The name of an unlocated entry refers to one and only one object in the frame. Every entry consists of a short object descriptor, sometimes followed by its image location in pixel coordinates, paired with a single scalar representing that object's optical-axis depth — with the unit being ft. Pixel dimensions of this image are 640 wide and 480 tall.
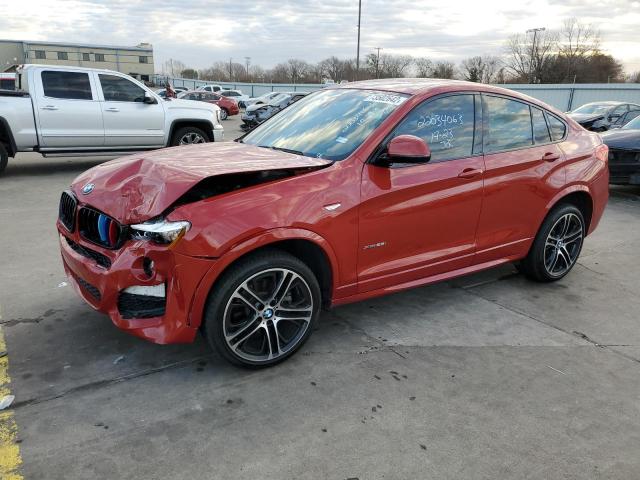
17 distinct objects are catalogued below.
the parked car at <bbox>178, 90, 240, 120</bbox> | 96.86
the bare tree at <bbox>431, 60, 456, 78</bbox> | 206.98
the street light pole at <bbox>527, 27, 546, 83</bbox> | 213.95
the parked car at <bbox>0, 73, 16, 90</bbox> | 49.73
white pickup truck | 29.84
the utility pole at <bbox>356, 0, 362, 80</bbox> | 115.96
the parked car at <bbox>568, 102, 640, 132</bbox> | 50.85
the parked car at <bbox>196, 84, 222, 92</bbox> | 137.59
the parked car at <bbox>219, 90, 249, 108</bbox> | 127.34
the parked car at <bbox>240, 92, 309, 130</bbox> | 71.44
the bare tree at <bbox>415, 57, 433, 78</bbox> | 220.64
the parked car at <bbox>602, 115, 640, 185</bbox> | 28.76
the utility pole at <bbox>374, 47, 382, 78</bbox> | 205.83
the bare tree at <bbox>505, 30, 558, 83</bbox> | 214.07
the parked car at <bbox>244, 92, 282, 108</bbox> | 94.09
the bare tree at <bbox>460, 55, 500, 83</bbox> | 219.00
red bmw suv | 9.68
